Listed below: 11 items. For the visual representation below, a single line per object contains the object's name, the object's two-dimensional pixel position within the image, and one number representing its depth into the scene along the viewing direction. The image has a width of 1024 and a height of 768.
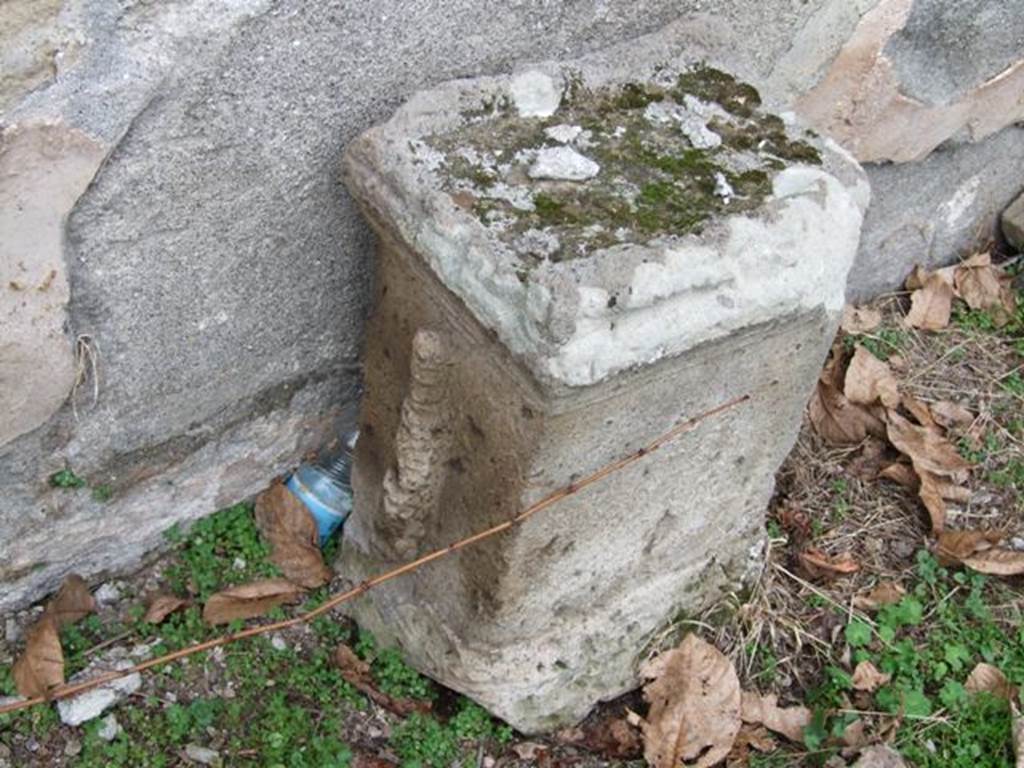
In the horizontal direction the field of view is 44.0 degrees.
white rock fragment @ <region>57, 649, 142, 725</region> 2.01
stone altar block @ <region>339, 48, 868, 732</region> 1.67
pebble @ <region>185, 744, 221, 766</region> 2.02
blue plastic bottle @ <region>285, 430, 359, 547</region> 2.35
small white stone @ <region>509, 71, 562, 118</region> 1.94
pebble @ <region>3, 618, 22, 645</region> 2.11
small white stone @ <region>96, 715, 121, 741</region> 2.01
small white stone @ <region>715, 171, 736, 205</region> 1.82
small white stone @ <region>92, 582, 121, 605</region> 2.21
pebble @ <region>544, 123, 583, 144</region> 1.90
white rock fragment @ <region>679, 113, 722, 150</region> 1.92
